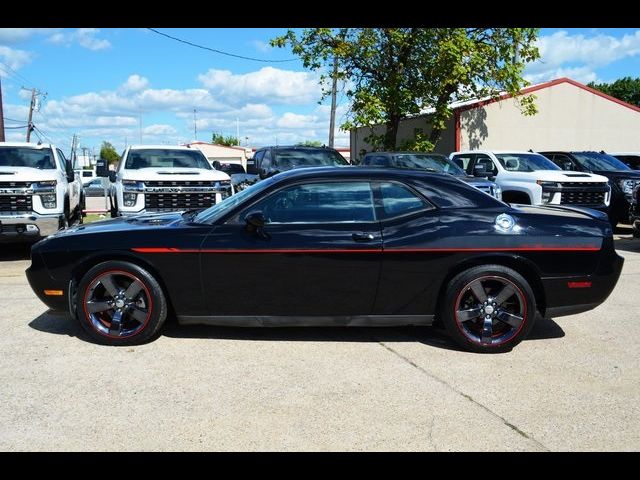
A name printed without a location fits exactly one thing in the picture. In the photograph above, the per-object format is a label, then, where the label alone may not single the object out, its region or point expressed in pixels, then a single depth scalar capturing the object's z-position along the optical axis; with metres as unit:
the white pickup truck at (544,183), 11.42
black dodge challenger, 4.67
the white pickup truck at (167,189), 9.34
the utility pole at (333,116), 24.06
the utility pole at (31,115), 49.47
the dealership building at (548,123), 22.81
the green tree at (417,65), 19.11
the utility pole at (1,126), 16.88
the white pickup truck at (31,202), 8.73
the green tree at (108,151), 133.00
